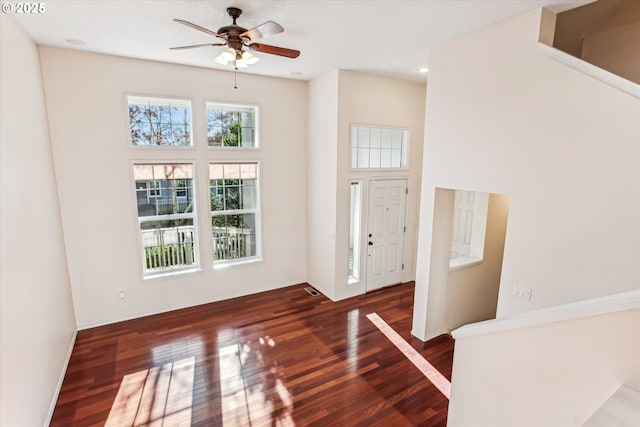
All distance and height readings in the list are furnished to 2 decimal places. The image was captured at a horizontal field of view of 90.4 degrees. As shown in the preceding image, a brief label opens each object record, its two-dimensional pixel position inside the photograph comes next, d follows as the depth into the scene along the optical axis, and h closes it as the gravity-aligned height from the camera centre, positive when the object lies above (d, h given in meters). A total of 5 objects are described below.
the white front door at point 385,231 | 5.35 -1.19
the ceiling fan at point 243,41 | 2.47 +1.02
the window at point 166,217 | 4.51 -0.83
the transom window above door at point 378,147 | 5.12 +0.24
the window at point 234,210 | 5.01 -0.80
